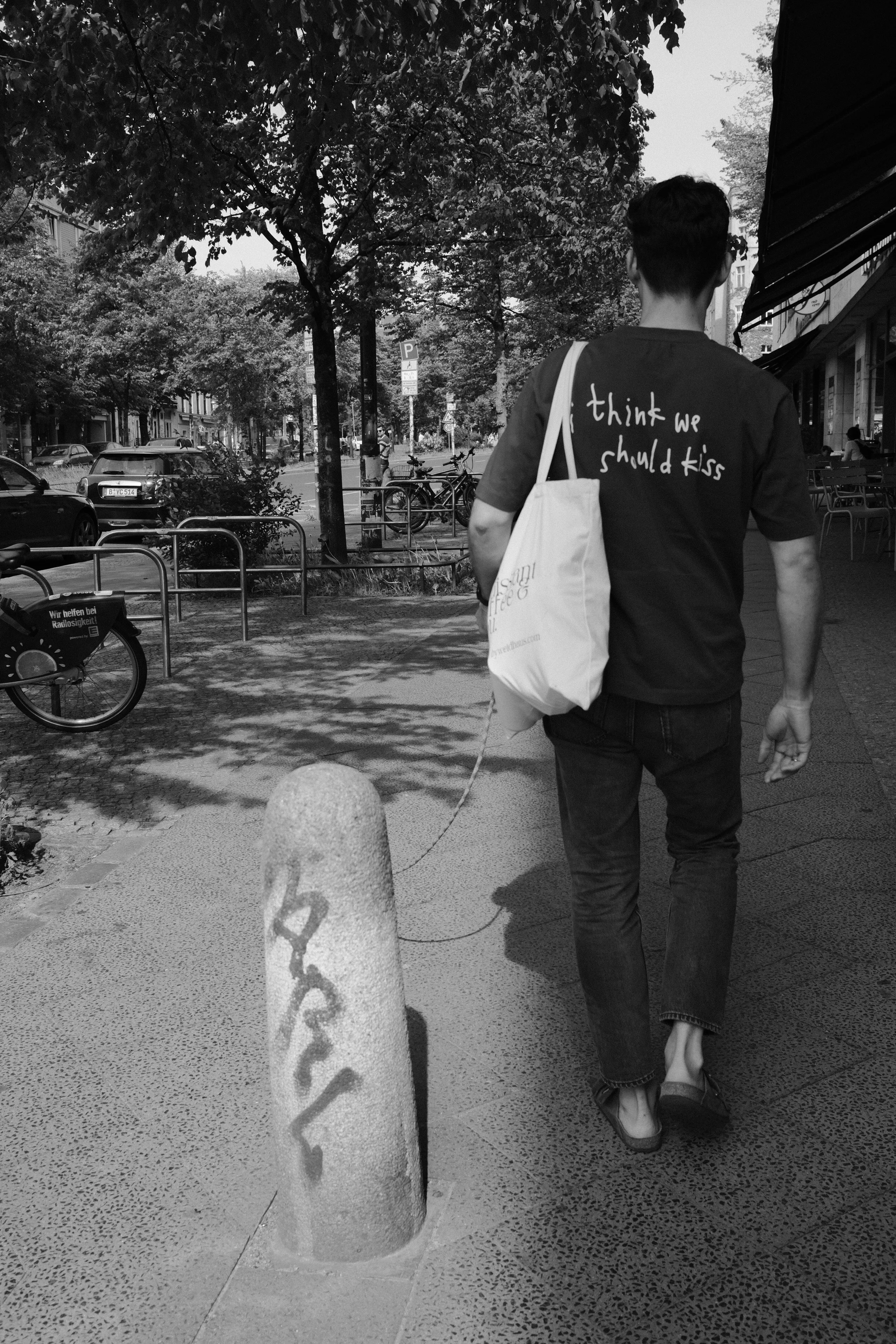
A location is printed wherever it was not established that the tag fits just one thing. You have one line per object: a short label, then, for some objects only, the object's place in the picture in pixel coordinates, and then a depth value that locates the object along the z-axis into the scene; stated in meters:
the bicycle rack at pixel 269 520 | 10.09
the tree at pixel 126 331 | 49.28
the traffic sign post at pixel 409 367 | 22.64
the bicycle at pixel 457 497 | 21.25
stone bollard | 2.24
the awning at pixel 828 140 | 6.34
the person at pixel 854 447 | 17.98
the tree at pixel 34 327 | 40.59
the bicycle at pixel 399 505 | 17.69
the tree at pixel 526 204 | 13.52
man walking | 2.41
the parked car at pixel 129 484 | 20.22
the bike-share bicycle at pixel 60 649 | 6.50
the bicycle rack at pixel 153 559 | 7.92
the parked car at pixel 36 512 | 16.27
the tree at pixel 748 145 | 28.48
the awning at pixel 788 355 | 26.44
